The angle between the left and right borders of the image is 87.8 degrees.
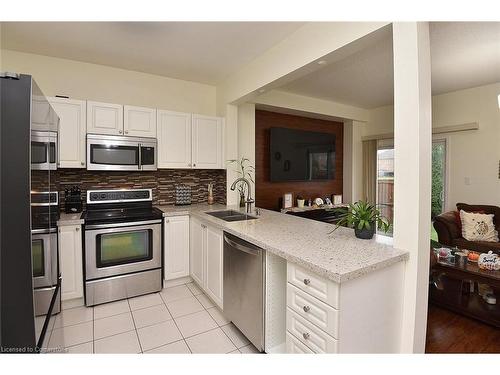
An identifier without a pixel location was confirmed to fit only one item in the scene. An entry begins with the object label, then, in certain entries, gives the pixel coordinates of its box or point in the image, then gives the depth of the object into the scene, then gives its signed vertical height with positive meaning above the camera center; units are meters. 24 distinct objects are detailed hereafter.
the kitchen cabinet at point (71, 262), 2.35 -0.72
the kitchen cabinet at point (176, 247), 2.86 -0.71
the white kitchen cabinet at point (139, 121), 2.86 +0.70
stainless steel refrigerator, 1.00 -0.13
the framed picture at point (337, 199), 4.89 -0.29
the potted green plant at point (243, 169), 3.53 +0.20
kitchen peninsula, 1.29 -0.59
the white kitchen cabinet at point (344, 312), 1.28 -0.69
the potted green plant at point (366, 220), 1.77 -0.25
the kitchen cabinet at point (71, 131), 2.55 +0.53
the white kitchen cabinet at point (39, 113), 1.10 +0.33
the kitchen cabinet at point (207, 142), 3.27 +0.53
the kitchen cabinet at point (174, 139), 3.06 +0.54
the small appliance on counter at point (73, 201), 2.69 -0.18
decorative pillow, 3.36 -0.58
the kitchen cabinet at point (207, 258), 2.35 -0.75
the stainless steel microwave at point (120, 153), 2.67 +0.33
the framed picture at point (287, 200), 4.24 -0.27
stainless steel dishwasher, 1.78 -0.78
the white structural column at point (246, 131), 3.60 +0.73
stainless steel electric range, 2.46 -0.66
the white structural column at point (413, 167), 1.43 +0.09
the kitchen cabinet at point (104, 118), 2.68 +0.69
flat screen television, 4.11 +0.49
